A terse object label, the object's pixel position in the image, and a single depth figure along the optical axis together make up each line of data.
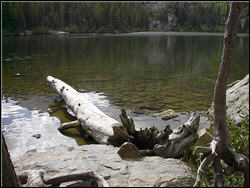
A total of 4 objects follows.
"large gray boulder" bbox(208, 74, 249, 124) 7.80
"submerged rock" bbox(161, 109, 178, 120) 9.69
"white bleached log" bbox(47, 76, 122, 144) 7.40
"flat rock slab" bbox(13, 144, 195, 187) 4.68
